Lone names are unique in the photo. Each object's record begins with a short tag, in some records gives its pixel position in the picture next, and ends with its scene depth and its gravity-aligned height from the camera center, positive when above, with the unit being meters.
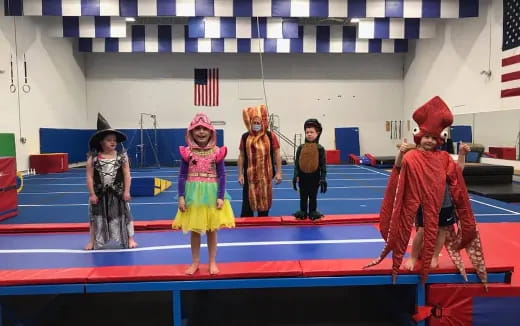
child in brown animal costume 4.07 -0.28
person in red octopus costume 2.47 -0.35
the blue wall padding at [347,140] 15.08 +0.03
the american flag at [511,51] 8.98 +2.07
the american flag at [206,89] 14.73 +2.00
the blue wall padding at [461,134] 10.85 +0.17
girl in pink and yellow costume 2.58 -0.31
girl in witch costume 3.24 -0.40
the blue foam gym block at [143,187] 7.52 -0.84
